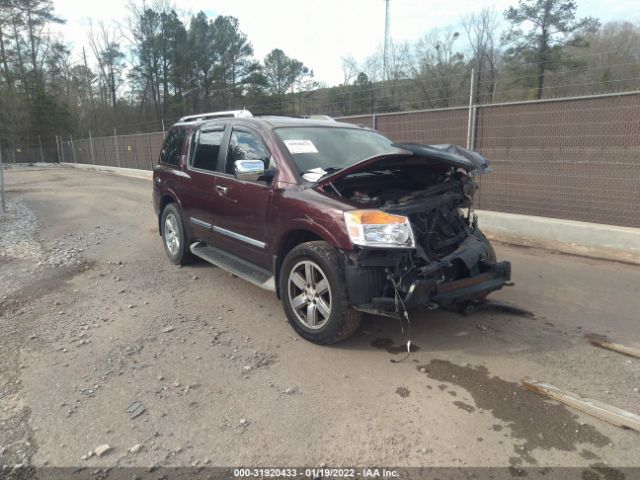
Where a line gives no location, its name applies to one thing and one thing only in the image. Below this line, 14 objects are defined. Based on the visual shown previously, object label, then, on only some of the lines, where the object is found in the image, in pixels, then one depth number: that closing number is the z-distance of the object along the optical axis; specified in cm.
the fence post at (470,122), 834
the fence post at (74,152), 3785
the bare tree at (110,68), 5266
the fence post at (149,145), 2218
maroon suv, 341
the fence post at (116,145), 2688
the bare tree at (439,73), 1377
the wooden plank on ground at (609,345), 358
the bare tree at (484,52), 2486
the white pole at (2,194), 1049
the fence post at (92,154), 3206
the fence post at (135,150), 2392
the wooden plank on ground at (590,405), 270
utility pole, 2622
